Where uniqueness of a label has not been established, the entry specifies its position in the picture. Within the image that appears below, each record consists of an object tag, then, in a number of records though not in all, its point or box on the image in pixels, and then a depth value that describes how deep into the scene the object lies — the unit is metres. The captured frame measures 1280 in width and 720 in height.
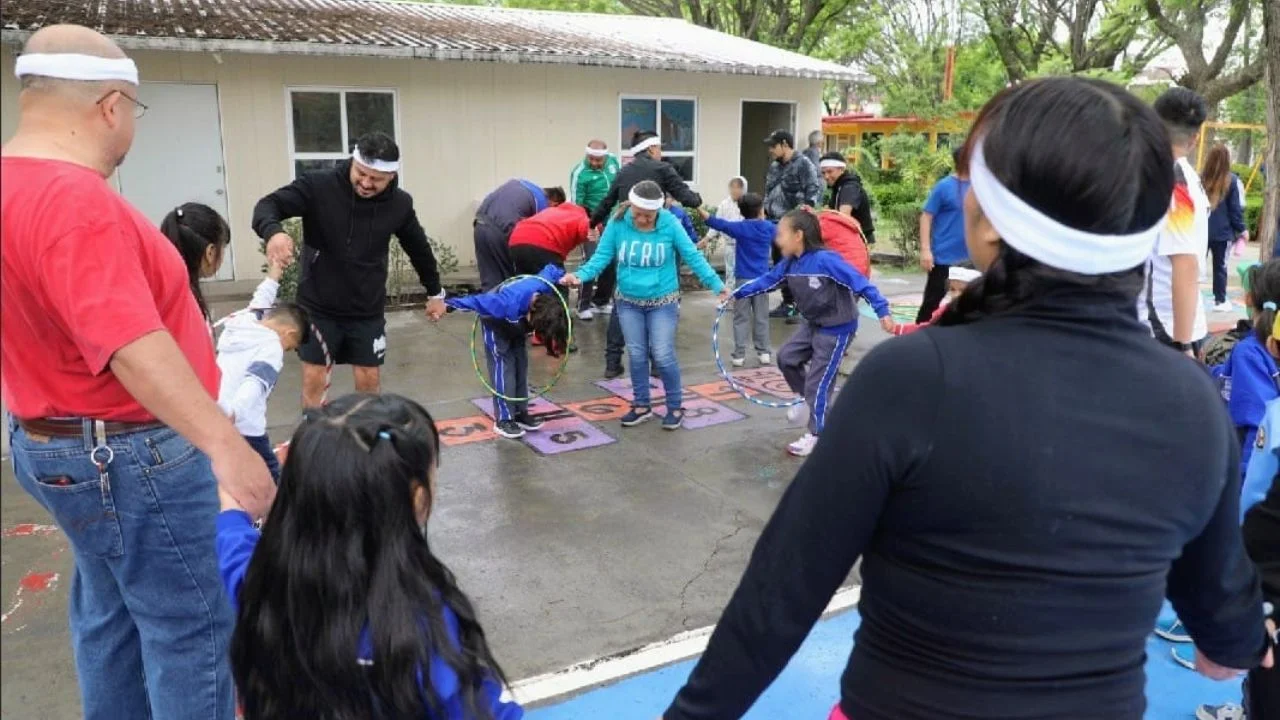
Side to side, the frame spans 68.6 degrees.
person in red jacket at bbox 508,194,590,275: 6.55
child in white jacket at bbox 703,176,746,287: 10.04
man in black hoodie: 5.08
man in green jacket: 9.84
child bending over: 5.82
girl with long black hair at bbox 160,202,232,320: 3.76
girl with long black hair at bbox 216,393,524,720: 1.78
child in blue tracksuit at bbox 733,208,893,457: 5.78
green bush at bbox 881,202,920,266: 14.59
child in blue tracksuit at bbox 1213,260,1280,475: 3.36
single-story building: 10.59
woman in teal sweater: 6.32
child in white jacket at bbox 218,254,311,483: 3.54
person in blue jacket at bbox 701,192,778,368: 8.16
